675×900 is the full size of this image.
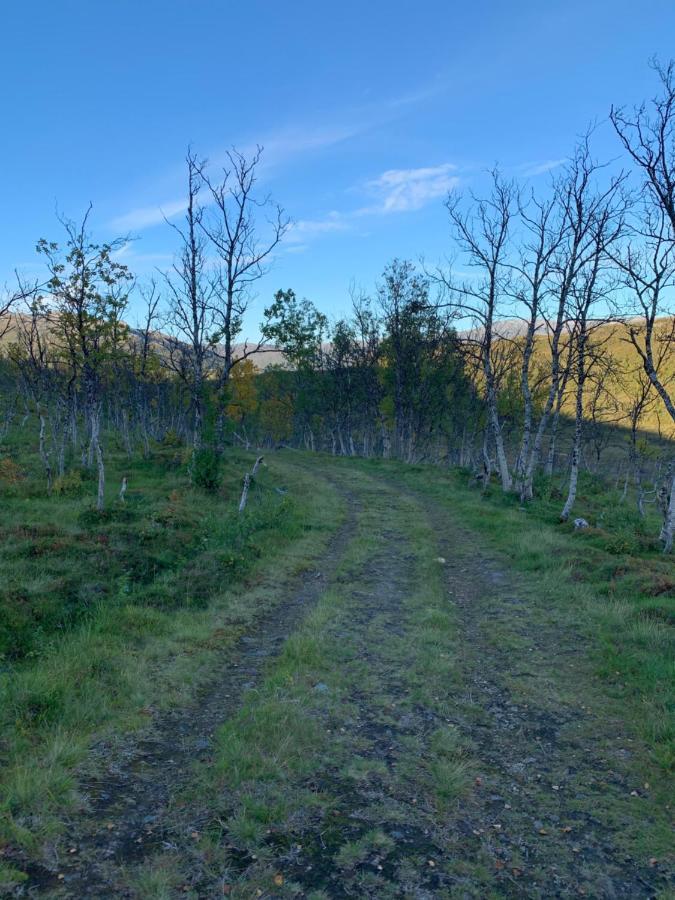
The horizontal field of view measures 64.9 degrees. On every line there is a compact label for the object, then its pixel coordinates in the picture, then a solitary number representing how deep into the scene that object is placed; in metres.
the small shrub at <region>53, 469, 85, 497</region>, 19.50
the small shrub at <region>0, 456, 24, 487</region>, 20.30
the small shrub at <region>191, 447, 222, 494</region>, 20.53
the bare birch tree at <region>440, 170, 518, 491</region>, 22.95
